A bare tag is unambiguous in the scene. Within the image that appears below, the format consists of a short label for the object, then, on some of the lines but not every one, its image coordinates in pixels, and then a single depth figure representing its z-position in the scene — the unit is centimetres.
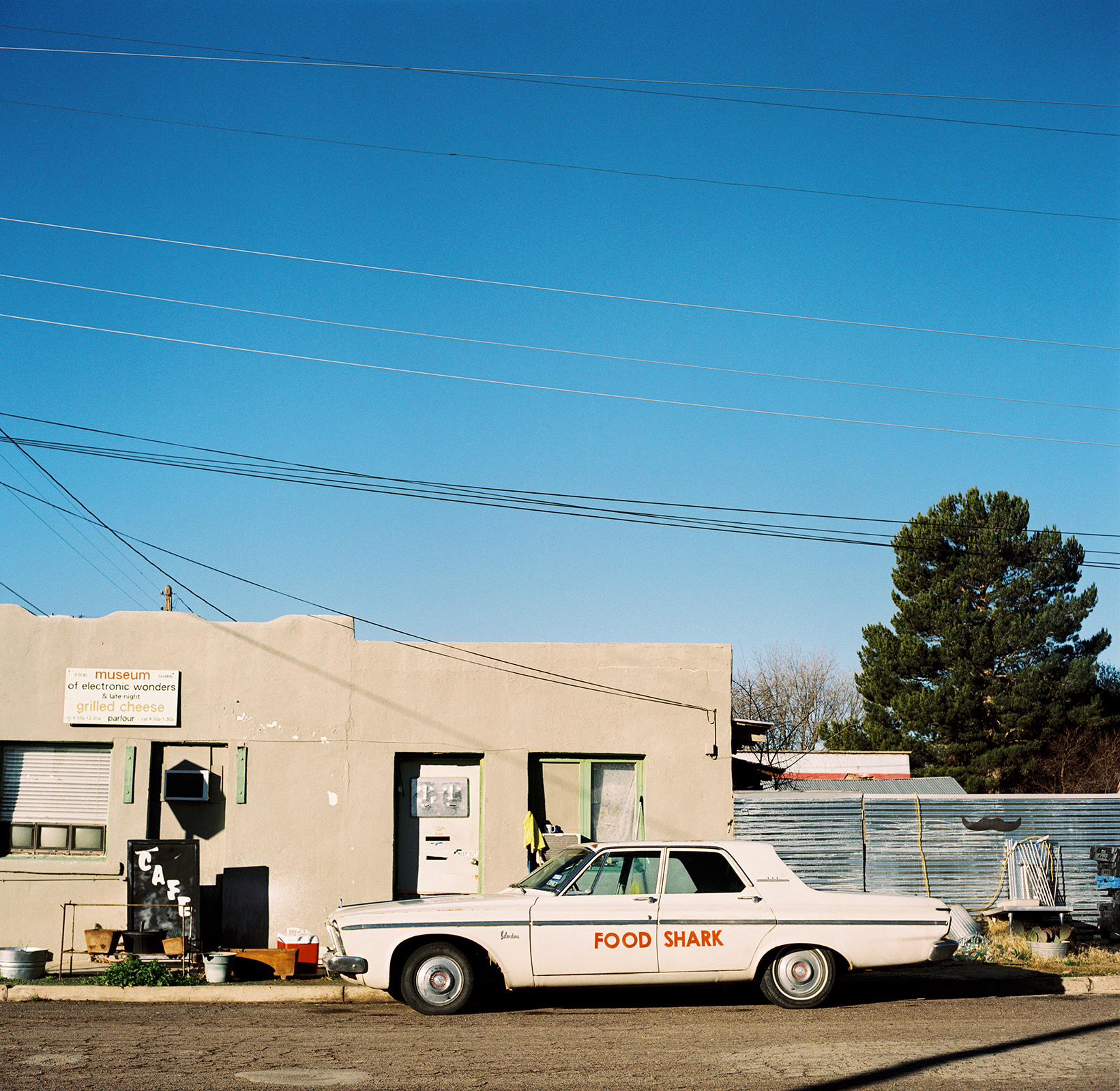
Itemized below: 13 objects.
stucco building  1297
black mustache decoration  1365
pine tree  3681
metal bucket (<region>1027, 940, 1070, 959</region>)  1228
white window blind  1306
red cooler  1176
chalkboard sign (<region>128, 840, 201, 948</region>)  1190
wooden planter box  1141
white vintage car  921
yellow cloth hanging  1300
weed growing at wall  1073
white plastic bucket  1104
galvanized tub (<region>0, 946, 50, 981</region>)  1070
